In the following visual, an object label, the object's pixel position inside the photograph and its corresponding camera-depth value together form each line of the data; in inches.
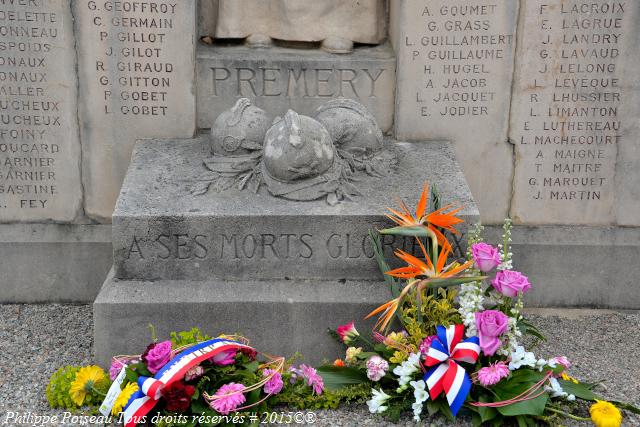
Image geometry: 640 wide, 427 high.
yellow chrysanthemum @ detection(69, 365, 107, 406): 157.5
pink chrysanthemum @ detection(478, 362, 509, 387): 148.5
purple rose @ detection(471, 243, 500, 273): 152.4
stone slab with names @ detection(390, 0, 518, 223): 203.9
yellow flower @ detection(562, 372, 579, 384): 161.0
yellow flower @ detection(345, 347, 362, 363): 163.5
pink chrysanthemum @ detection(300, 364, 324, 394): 159.2
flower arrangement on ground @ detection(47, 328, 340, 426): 145.6
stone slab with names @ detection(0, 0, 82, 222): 198.5
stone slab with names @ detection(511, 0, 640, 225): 203.5
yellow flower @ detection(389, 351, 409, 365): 157.1
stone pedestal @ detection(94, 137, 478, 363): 169.6
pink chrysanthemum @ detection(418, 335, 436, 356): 154.2
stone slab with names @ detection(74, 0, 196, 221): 200.8
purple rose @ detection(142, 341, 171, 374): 150.4
